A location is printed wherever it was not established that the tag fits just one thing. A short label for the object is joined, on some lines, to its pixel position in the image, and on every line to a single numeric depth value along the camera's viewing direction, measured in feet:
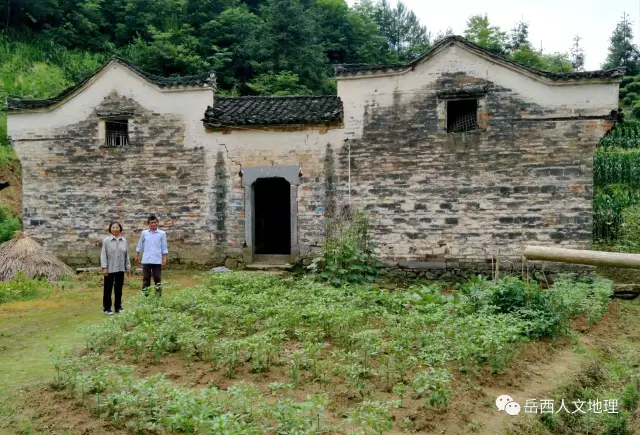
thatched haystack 35.76
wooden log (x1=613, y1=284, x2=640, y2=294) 32.32
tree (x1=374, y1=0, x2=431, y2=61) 129.41
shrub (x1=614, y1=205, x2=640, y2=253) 37.71
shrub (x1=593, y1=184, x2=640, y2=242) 46.19
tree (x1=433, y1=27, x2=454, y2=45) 134.52
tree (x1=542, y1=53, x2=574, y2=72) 112.27
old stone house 34.58
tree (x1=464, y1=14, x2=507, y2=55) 118.62
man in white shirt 26.94
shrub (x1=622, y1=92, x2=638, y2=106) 104.68
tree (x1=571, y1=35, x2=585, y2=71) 139.33
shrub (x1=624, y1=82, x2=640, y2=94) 108.06
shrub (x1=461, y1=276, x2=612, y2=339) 21.24
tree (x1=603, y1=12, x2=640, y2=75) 128.06
